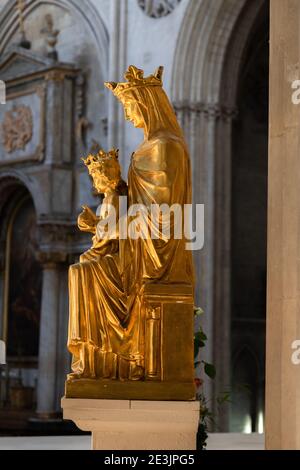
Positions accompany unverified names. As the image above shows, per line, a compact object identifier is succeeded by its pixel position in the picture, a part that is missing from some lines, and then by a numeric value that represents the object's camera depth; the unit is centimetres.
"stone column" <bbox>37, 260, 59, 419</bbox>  2875
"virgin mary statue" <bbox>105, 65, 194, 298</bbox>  1080
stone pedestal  1049
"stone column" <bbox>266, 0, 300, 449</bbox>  1046
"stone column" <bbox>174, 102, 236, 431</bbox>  2472
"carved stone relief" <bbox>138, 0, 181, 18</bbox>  2565
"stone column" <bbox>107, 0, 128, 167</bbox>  2645
